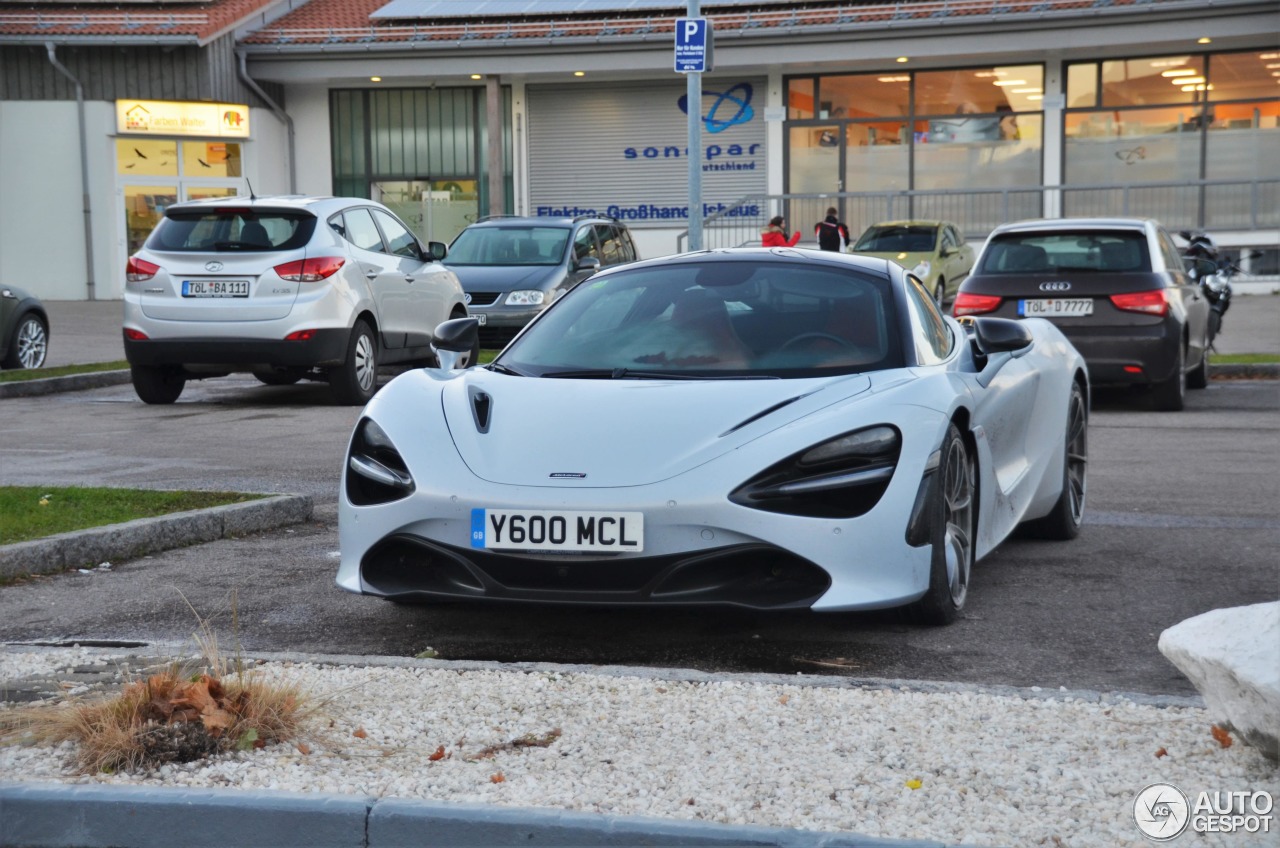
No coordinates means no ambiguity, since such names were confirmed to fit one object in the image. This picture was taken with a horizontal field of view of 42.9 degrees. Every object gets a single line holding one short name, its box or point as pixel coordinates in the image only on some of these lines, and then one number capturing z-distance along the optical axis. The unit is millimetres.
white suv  12570
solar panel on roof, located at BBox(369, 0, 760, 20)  31531
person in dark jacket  26547
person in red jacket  24906
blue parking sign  17734
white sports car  4703
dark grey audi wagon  11992
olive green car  25625
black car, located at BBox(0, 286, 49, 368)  15430
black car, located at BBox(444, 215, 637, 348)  17750
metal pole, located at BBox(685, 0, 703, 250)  18547
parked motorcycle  16078
